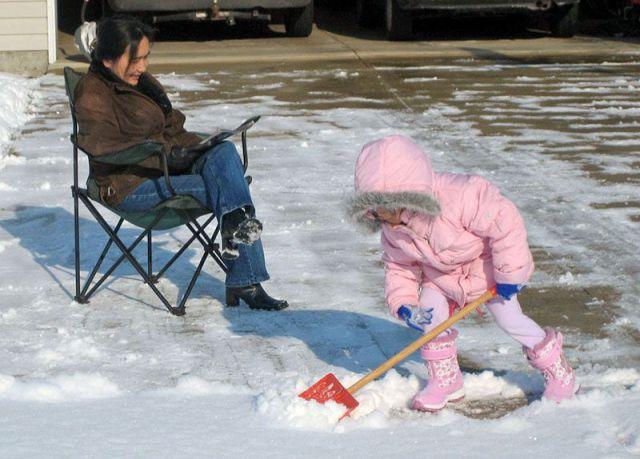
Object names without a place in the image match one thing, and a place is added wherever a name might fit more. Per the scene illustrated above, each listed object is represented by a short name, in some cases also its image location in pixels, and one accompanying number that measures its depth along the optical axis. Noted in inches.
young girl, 323.6
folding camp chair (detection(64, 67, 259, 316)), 415.6
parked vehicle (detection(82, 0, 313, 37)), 1024.9
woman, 419.2
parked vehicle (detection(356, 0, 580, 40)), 1043.9
